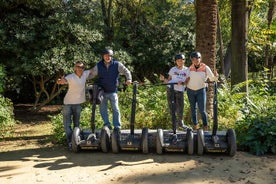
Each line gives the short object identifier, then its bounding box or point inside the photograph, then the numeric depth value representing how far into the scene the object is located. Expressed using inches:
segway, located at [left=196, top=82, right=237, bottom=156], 269.1
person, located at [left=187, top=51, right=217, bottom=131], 293.7
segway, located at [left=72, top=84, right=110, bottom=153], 284.4
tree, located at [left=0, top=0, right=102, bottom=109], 499.8
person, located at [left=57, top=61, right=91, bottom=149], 300.2
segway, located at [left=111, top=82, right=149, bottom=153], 279.0
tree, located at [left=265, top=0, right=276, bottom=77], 732.0
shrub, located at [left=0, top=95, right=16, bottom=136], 345.8
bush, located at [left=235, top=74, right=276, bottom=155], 286.0
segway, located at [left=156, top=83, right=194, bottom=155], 273.0
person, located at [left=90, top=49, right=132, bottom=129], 301.1
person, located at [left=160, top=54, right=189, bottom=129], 299.4
